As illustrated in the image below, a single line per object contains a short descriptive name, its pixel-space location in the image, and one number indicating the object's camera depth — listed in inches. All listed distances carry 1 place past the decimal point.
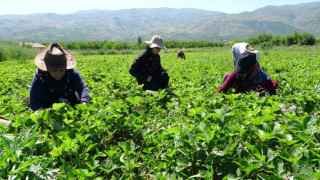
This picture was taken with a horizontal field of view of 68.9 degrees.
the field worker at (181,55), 626.2
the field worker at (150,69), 208.4
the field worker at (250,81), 155.9
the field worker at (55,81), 123.5
